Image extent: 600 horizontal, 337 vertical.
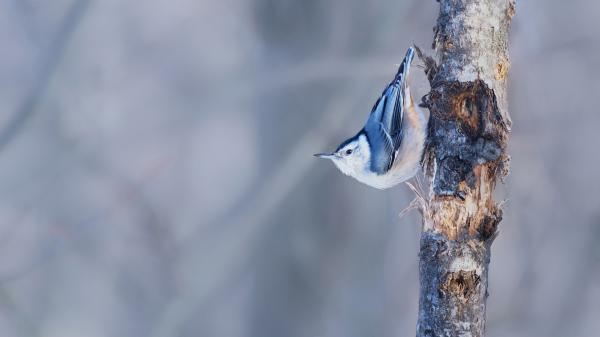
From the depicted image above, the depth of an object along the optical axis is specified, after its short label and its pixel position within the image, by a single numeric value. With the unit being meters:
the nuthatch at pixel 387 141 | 6.24
